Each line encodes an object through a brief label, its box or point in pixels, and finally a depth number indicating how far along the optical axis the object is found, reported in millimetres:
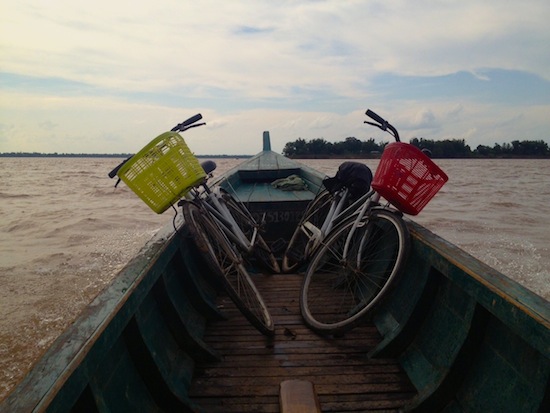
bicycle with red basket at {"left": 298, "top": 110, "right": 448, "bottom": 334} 3168
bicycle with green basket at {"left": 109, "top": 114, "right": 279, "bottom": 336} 3014
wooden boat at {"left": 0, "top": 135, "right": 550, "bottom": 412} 1691
